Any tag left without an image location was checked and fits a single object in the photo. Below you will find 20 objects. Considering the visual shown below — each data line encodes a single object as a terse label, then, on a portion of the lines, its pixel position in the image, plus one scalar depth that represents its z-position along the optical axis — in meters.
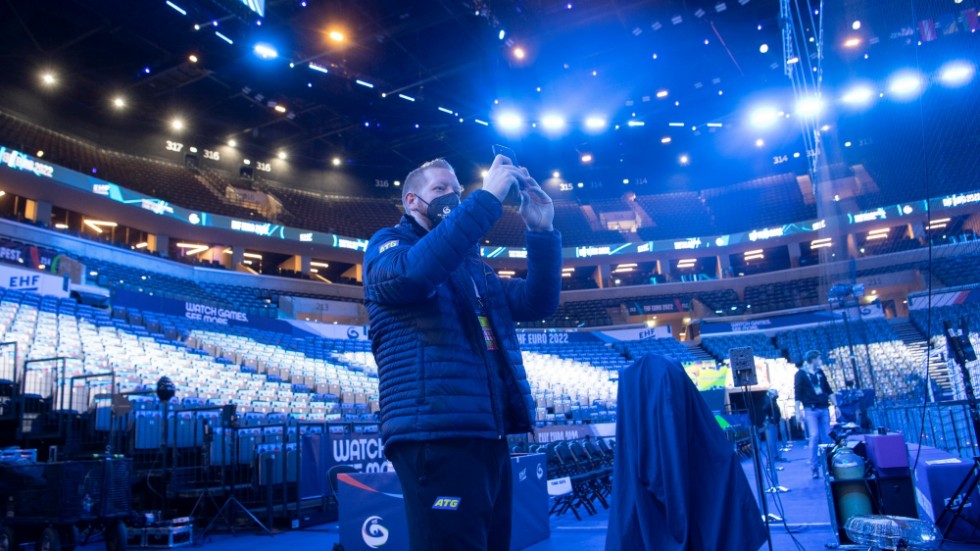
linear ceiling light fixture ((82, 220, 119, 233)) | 24.02
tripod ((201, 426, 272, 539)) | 6.39
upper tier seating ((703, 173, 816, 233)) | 32.22
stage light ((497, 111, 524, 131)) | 26.75
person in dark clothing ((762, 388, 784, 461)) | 8.81
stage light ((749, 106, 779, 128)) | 28.83
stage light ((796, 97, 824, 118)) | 16.27
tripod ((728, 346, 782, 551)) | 4.68
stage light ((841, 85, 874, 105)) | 14.21
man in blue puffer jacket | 1.41
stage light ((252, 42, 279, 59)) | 19.83
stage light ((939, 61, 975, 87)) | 5.66
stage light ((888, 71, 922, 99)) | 10.03
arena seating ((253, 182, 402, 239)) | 29.08
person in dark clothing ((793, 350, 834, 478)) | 7.09
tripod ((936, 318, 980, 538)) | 3.85
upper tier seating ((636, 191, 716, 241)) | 33.78
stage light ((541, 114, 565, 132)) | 28.06
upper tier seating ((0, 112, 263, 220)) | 21.33
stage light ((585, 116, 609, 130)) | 28.55
